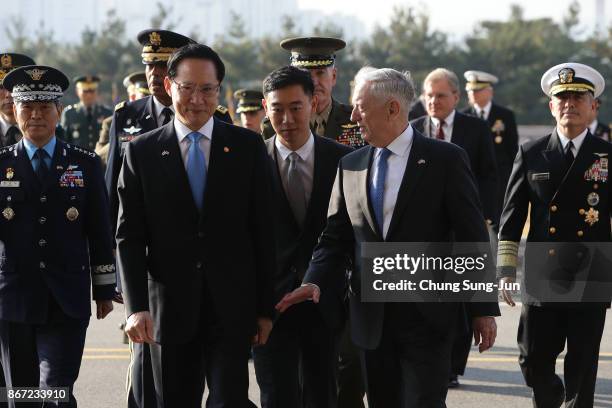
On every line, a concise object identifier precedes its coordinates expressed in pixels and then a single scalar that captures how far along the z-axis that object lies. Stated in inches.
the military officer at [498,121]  844.3
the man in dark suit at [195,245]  358.2
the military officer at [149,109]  482.5
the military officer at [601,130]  1034.1
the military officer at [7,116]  521.8
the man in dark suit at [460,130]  668.8
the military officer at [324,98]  494.6
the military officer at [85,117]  1043.0
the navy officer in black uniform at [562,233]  458.7
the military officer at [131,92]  699.2
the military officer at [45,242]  417.7
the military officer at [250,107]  729.7
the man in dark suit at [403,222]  369.5
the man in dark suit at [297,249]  419.4
